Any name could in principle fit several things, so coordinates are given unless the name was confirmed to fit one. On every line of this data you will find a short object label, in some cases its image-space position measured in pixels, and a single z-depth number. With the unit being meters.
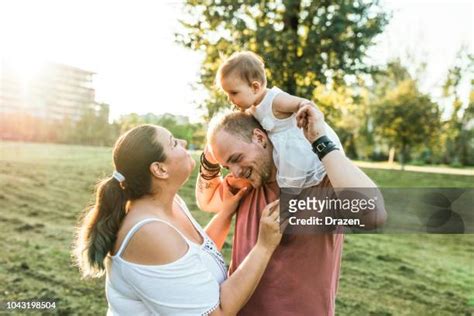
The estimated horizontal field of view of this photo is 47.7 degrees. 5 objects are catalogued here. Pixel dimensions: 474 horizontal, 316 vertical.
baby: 1.63
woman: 1.49
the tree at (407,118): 14.58
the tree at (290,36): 6.66
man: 1.57
